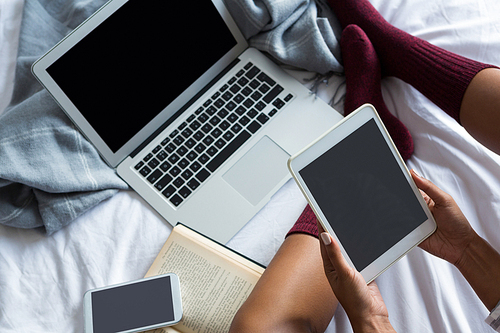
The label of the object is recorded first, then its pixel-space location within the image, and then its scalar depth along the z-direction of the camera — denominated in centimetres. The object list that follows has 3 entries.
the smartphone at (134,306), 65
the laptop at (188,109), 66
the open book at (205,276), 66
